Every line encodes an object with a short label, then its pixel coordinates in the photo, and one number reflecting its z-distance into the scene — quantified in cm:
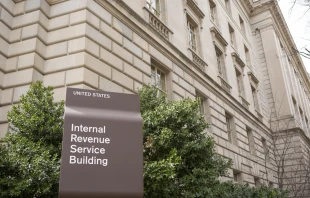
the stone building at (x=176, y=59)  1030
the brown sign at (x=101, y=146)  372
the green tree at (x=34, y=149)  607
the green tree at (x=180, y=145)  788
